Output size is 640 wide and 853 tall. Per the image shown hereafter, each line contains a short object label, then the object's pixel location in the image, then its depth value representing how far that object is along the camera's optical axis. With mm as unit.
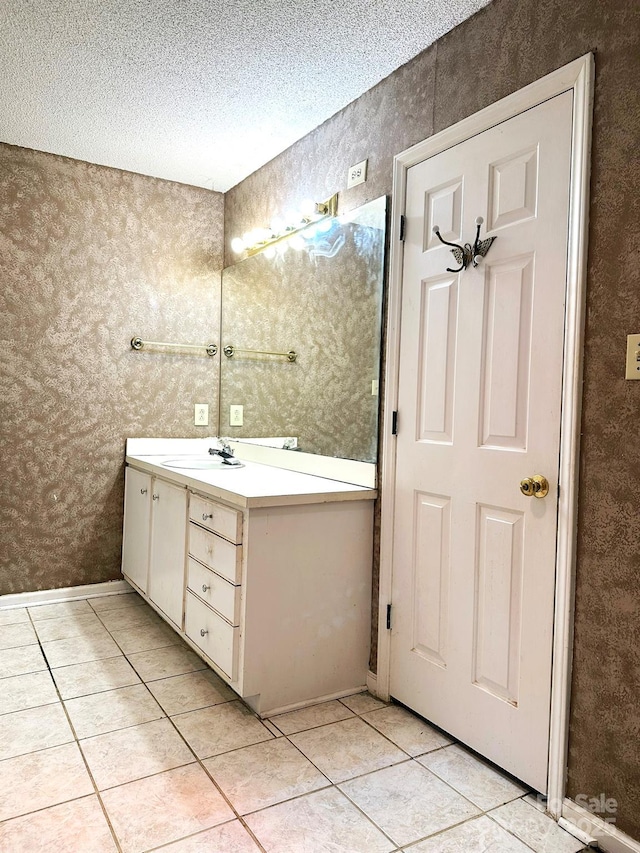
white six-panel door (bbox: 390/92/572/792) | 1671
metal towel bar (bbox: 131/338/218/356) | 3348
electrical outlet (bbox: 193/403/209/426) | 3553
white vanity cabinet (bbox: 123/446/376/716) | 2066
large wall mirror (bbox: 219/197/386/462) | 2363
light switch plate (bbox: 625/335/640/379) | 1443
